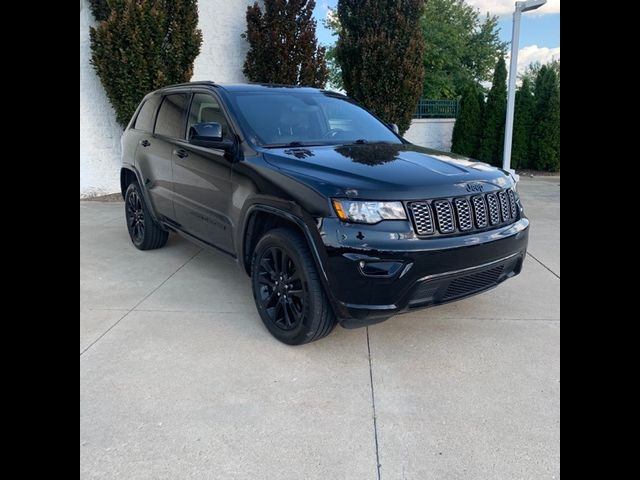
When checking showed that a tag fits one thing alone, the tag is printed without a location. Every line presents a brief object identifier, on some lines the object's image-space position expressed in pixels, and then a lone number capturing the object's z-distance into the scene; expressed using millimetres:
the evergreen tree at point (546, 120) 12625
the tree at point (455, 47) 23875
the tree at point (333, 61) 25294
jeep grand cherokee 2887
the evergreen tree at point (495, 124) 12555
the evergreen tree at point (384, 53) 10016
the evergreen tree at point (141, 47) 8414
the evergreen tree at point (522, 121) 12914
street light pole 9312
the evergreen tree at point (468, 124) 12578
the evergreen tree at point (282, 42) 9367
